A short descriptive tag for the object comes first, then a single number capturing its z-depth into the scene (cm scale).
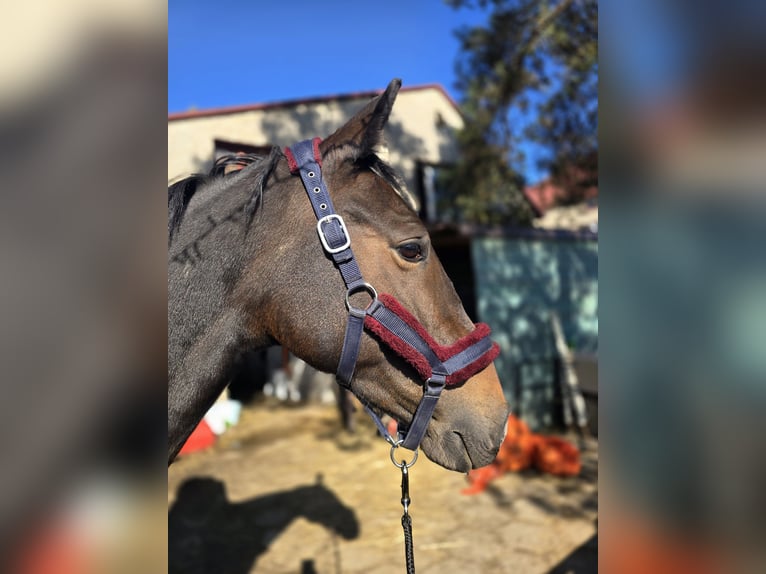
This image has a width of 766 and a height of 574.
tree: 681
